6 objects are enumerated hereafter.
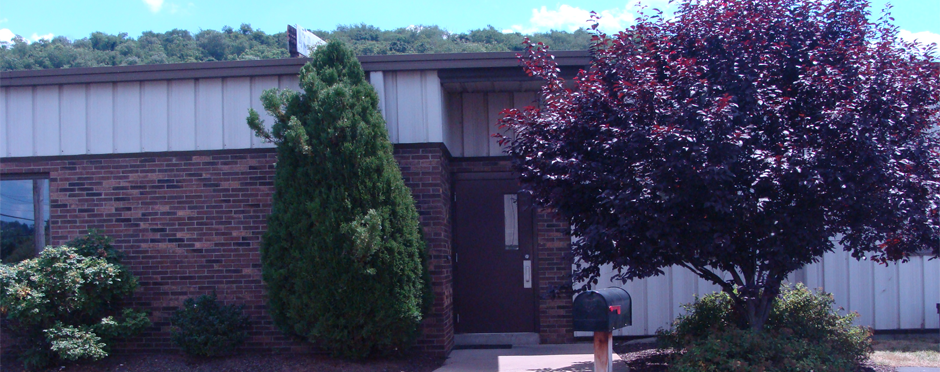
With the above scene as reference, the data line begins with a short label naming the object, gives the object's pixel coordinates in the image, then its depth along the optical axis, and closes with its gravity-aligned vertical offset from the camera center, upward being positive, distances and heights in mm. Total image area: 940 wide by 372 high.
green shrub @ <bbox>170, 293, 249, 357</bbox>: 7156 -1352
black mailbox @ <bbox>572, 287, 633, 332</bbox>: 5582 -983
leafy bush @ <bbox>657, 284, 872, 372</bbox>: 5691 -1359
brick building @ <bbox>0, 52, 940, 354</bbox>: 7852 +398
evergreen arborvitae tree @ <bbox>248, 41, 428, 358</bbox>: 6902 -368
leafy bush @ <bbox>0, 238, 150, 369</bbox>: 6957 -1078
